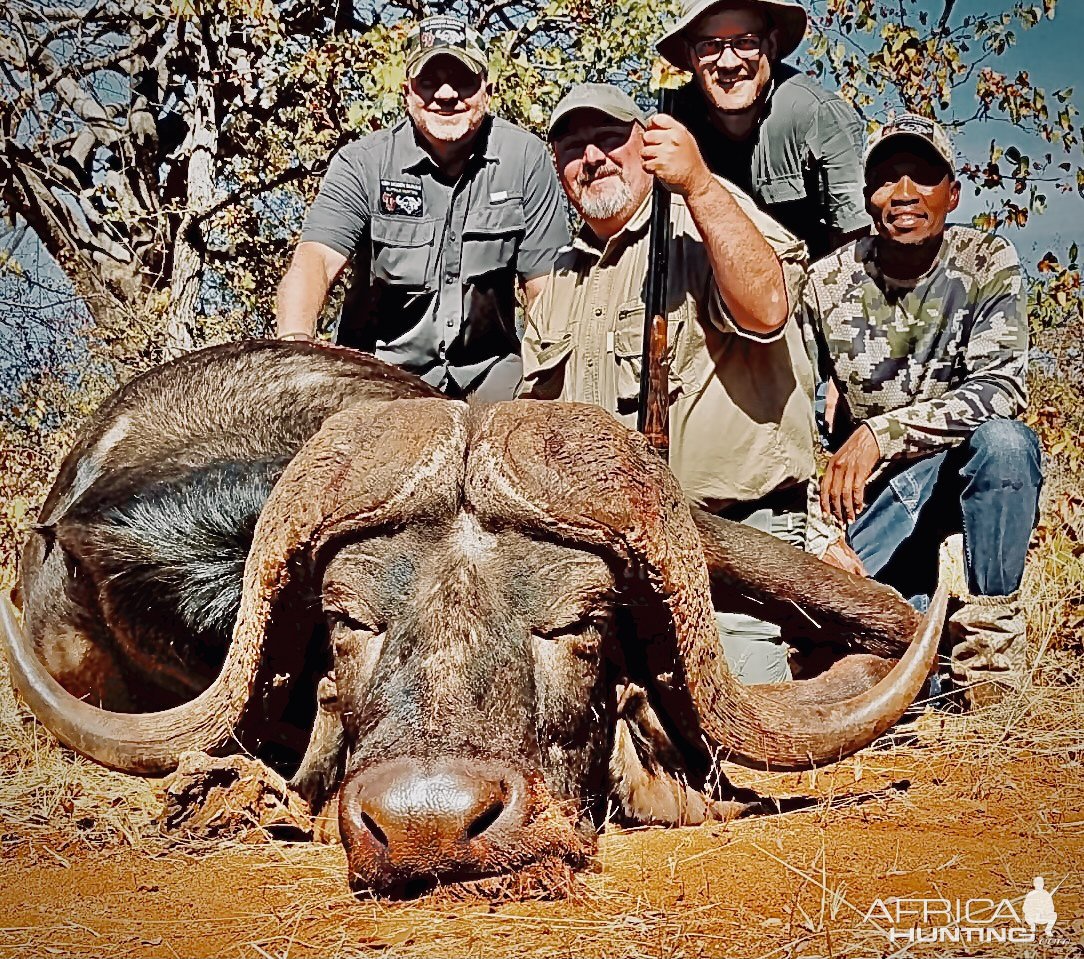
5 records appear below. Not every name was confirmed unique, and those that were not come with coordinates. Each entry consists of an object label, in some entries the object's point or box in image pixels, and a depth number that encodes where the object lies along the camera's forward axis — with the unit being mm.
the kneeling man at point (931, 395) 4312
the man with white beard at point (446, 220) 5836
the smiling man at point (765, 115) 5035
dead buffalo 2410
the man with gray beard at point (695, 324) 3949
